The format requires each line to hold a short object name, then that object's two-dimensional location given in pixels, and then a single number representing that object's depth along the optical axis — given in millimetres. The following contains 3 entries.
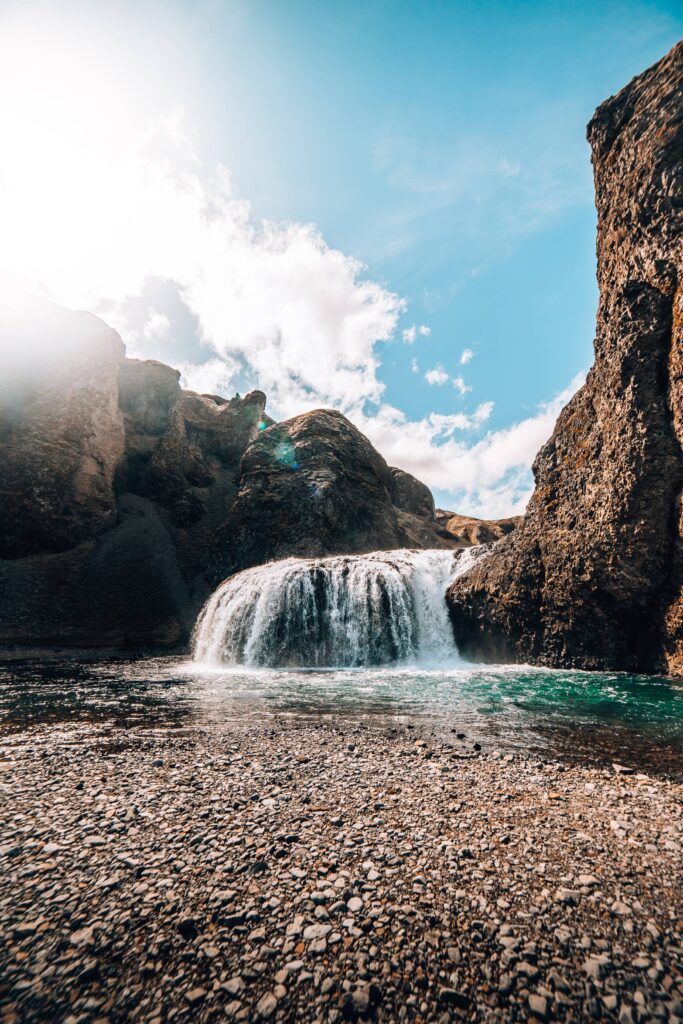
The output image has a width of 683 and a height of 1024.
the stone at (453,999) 2607
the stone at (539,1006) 2549
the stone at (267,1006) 2555
